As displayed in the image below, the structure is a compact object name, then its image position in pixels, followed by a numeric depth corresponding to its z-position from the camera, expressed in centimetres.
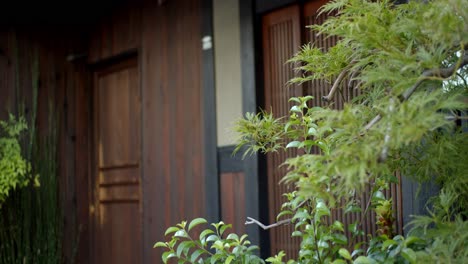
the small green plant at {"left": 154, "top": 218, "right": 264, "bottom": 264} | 232
